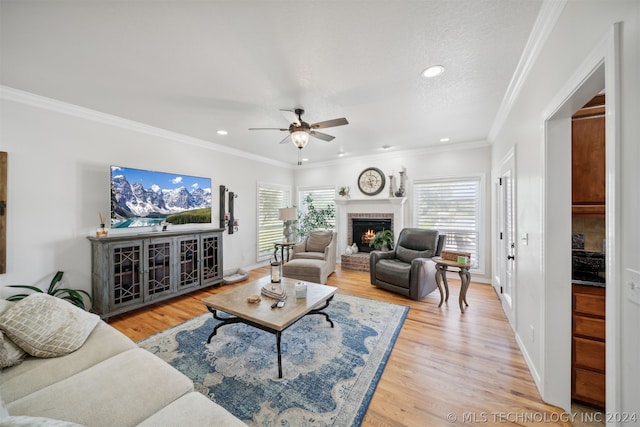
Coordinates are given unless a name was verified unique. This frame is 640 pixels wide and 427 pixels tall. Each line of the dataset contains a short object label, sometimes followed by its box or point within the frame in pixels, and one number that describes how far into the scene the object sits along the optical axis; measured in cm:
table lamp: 498
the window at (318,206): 590
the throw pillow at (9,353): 128
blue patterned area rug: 156
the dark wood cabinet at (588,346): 148
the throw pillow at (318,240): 480
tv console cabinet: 281
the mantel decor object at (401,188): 488
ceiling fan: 250
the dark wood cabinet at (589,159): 164
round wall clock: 525
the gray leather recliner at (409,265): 338
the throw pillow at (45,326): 138
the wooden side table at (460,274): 302
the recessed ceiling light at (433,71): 207
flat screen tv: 314
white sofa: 100
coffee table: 189
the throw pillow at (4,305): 148
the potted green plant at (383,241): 490
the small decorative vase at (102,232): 288
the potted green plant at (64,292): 262
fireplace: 528
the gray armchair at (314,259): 394
